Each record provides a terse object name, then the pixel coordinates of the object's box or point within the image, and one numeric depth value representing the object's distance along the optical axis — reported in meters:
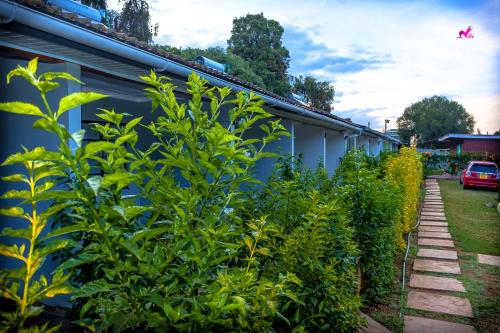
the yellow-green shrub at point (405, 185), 7.86
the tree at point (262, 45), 41.97
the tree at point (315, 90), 53.50
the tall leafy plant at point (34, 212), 1.13
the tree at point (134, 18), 23.84
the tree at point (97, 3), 21.83
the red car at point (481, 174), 17.53
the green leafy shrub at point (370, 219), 4.74
